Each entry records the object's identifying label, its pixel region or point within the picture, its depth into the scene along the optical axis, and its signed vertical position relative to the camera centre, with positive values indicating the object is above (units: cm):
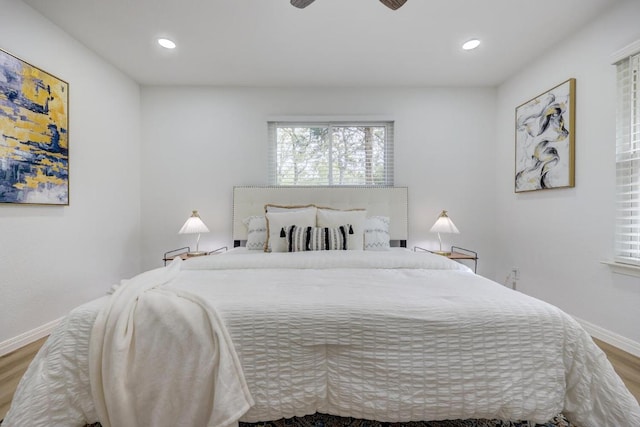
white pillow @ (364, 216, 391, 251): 261 -27
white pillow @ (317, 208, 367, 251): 238 -12
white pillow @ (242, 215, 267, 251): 261 -25
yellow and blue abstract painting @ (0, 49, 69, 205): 186 +57
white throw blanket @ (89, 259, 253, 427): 95 -61
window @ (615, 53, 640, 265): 185 +34
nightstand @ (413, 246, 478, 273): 288 -51
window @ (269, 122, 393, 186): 327 +67
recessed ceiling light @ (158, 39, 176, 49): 234 +150
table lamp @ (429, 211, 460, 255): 284 -19
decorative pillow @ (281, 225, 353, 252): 229 -27
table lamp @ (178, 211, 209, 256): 278 -19
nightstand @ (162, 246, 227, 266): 295 -51
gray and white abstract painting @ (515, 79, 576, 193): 227 +67
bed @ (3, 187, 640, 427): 97 -60
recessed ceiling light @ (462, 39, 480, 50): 235 +151
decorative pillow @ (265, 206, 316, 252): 238 -13
